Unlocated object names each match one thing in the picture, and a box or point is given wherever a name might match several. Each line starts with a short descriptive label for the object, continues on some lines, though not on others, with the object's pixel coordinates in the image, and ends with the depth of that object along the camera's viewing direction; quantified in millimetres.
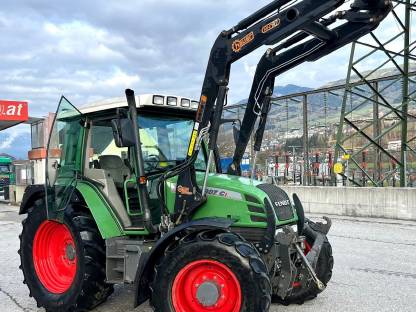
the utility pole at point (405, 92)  14781
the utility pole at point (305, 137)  17984
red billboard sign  21625
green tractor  4035
